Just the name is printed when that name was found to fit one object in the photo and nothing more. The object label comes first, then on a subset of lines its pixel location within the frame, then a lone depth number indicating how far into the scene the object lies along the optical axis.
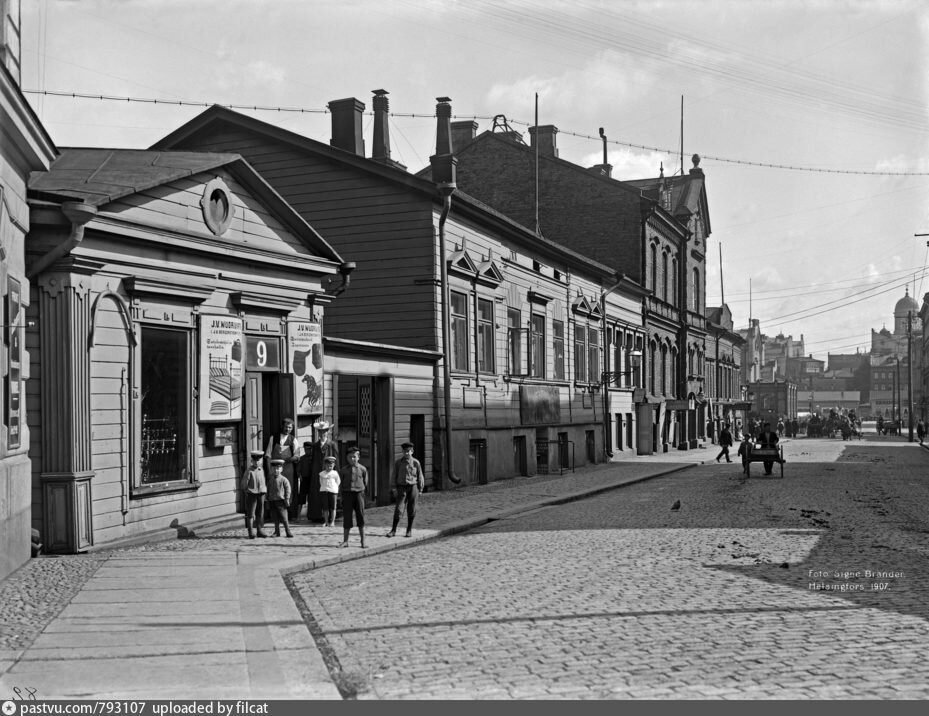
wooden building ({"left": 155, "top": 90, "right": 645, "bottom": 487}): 23.83
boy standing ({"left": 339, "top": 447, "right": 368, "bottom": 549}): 13.85
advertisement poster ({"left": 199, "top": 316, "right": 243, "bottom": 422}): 15.32
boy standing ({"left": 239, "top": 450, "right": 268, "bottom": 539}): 14.41
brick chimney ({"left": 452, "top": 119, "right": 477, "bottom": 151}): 42.78
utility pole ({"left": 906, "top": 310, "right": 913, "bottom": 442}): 62.56
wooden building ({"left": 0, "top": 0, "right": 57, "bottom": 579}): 11.19
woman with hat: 16.83
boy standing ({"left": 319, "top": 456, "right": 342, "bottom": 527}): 14.93
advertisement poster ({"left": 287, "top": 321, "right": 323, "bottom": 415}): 17.45
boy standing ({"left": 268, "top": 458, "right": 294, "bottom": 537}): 14.46
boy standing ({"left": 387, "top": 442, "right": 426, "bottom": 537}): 15.12
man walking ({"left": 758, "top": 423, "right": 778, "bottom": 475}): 30.25
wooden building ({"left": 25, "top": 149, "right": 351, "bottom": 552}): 12.84
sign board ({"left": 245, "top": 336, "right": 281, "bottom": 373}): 16.53
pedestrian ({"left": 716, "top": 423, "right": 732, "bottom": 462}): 39.12
